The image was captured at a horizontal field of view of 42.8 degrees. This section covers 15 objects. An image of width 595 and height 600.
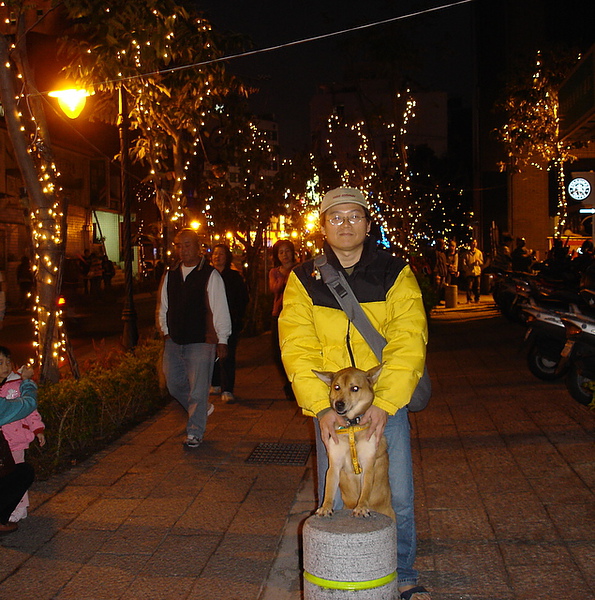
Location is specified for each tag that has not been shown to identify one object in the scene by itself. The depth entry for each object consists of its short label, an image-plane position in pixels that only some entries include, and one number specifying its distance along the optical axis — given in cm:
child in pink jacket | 504
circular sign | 1216
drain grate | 667
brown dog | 337
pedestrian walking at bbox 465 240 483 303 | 2527
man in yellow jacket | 343
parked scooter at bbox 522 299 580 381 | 944
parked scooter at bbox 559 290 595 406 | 818
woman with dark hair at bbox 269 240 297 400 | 955
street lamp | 1080
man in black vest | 707
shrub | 648
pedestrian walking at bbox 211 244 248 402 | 985
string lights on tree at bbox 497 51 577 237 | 2050
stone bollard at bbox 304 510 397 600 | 303
